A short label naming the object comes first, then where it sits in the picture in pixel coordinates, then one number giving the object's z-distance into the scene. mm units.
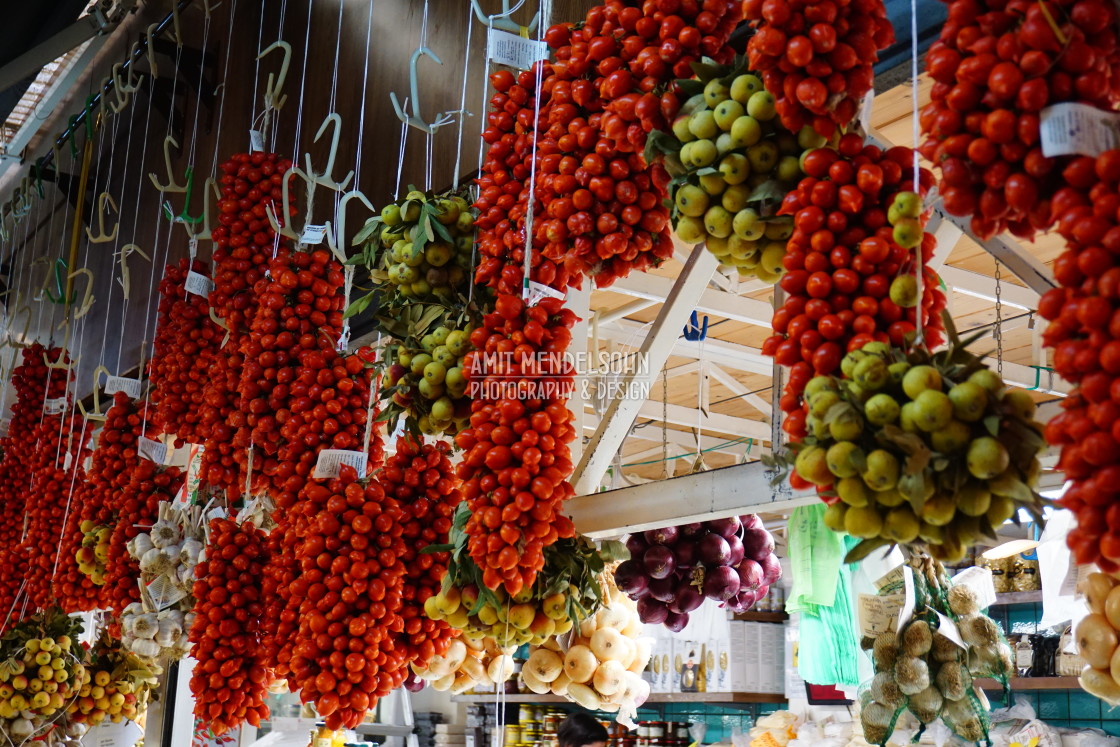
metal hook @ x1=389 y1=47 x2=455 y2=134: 2338
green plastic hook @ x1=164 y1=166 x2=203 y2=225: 3553
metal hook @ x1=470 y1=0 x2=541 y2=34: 2256
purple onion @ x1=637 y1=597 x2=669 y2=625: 2686
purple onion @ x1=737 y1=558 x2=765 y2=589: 2723
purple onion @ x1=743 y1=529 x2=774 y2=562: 2781
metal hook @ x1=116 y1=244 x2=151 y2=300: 3855
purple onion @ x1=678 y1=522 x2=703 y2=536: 2666
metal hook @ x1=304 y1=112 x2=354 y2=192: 2774
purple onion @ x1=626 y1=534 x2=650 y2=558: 2645
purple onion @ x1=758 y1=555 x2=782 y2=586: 2820
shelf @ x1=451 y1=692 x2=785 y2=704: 5453
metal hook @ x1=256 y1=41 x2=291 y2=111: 3111
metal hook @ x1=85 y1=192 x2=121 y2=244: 4039
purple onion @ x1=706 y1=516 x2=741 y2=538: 2658
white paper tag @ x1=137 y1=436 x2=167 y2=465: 3662
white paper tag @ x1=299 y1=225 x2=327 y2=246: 2859
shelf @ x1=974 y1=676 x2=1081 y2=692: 4195
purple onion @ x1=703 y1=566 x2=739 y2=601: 2639
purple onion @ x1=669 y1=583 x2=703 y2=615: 2670
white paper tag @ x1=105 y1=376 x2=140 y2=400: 3896
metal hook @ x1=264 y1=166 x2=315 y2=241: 2975
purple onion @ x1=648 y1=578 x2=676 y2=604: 2658
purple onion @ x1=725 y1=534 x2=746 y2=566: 2686
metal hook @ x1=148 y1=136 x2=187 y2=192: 3568
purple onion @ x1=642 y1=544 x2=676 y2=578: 2604
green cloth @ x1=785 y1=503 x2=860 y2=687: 2516
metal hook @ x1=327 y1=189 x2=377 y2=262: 2730
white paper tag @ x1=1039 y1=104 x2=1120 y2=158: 1205
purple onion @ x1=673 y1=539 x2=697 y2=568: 2650
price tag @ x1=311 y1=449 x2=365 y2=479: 2479
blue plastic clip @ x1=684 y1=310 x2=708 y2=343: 4180
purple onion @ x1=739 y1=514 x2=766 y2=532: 2795
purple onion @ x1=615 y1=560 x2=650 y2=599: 2641
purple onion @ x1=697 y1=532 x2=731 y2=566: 2635
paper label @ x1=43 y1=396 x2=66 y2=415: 4664
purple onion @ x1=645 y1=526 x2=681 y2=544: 2629
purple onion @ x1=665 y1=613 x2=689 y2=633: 2725
